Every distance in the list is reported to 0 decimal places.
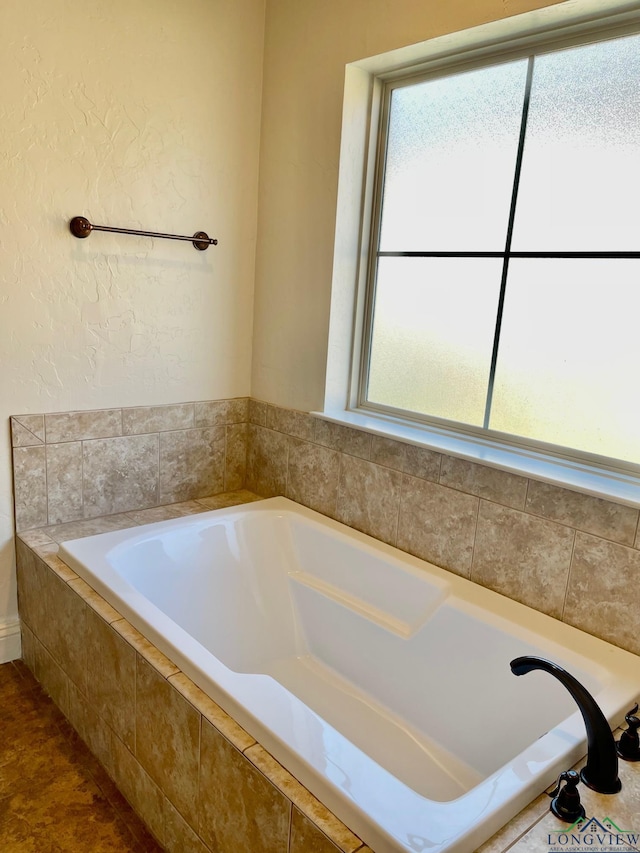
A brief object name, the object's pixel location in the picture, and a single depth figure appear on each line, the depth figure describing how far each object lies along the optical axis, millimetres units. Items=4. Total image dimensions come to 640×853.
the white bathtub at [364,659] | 1167
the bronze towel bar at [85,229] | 2160
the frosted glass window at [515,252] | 1765
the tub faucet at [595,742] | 1214
